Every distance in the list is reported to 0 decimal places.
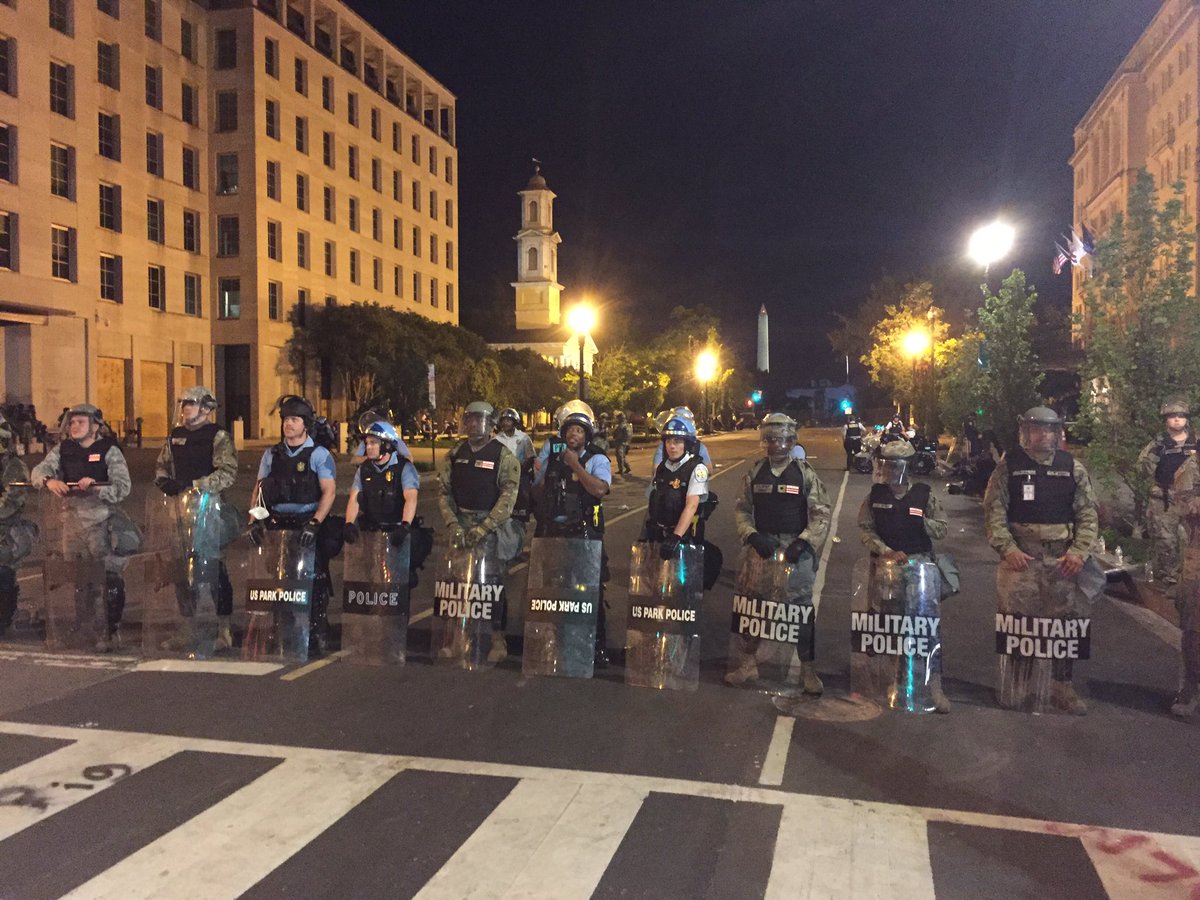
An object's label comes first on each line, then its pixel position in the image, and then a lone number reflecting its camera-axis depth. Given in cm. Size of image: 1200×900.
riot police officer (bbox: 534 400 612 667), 755
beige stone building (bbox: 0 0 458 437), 3453
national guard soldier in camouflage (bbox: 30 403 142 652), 788
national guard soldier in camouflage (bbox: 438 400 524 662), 754
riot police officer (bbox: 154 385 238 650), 782
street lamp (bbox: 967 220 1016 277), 2028
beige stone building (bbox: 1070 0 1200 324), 5071
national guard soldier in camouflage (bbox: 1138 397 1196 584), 892
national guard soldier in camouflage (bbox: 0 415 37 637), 827
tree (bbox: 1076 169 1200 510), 1144
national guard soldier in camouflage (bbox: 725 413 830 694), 681
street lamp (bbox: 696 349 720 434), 6294
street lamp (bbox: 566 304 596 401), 2348
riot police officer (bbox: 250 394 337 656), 767
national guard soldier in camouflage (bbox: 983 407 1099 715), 638
